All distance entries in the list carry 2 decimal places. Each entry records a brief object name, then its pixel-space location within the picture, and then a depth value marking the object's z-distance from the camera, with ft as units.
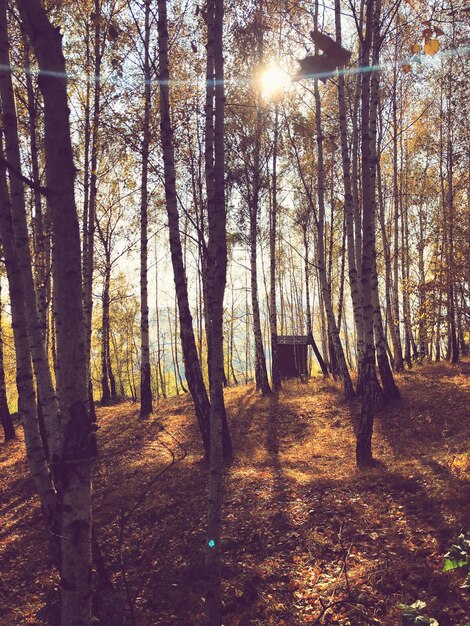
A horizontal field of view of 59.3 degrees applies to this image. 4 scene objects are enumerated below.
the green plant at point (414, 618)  7.21
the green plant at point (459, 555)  7.93
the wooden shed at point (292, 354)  69.51
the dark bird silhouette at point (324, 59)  7.02
